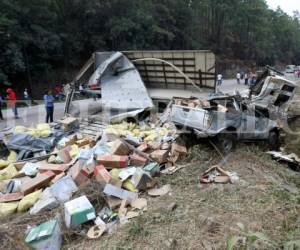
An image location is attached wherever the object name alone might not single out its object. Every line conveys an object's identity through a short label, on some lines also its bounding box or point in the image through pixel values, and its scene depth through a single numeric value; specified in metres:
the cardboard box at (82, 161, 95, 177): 5.75
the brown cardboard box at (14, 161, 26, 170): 6.65
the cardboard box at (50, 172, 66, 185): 5.73
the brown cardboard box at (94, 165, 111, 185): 5.45
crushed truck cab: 7.16
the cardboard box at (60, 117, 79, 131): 8.77
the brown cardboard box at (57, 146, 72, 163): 6.77
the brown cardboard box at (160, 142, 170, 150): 7.00
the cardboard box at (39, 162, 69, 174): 6.09
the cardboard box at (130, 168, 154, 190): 5.52
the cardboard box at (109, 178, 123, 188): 5.40
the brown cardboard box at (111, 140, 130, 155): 6.44
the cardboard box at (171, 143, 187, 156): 6.87
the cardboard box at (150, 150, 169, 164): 6.54
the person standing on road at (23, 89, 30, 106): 17.96
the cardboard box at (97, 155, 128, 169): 5.99
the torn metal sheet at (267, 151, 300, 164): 7.49
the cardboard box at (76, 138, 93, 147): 7.56
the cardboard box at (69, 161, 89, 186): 5.59
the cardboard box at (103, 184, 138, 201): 5.16
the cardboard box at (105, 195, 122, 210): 5.03
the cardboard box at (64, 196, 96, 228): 4.49
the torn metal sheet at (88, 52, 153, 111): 9.58
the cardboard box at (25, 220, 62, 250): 4.07
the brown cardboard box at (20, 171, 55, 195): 5.49
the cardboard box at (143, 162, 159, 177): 6.01
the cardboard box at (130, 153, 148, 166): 6.23
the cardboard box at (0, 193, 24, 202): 5.36
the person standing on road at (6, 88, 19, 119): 13.16
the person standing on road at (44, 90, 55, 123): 11.20
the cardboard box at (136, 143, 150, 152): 6.87
